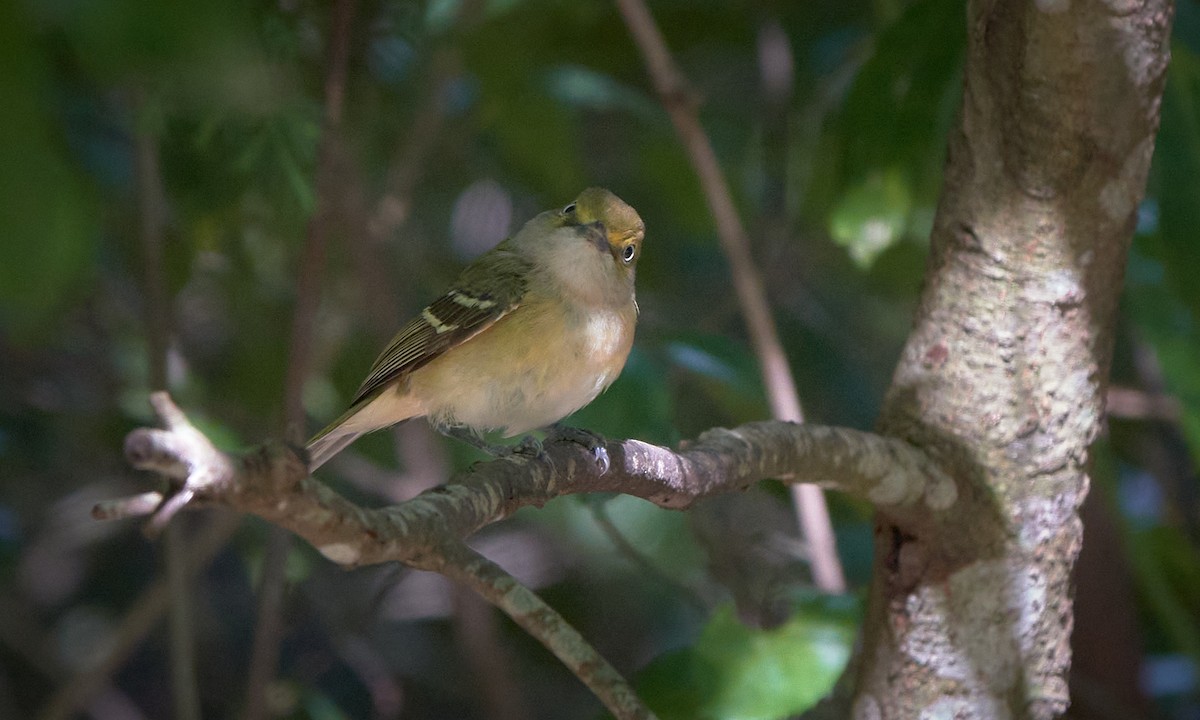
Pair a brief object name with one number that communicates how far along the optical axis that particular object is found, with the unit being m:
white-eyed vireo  5.24
